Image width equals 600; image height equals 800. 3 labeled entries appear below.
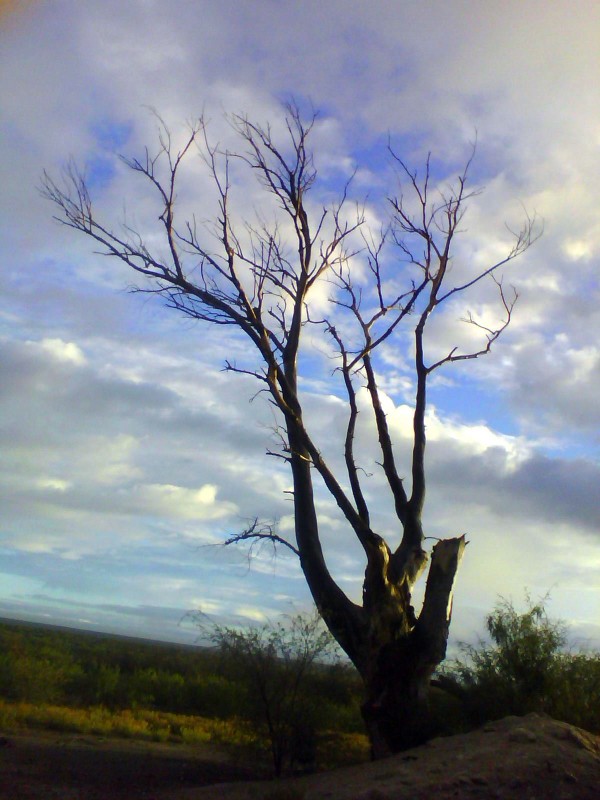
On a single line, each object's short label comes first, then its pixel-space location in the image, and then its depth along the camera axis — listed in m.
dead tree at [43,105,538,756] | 13.73
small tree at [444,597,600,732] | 14.17
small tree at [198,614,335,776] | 15.54
